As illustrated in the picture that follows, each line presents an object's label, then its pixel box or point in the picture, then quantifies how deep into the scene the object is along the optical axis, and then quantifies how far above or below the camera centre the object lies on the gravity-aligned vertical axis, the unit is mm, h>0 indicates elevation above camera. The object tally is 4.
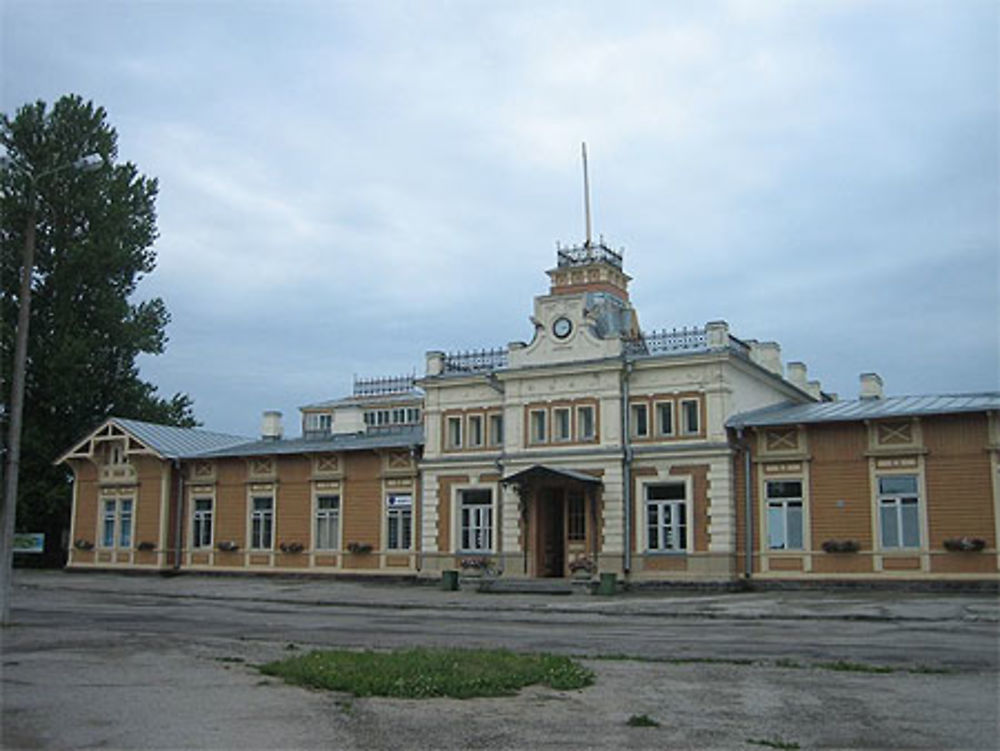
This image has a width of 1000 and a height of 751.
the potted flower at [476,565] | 33656 -783
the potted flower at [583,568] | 31625 -797
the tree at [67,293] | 43469 +10289
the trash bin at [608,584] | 29453 -1181
